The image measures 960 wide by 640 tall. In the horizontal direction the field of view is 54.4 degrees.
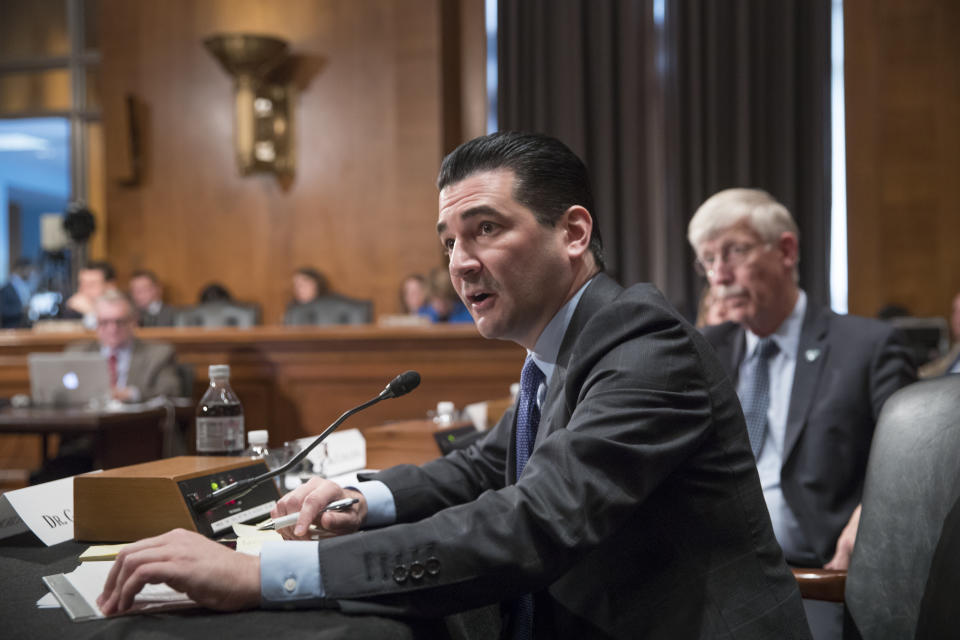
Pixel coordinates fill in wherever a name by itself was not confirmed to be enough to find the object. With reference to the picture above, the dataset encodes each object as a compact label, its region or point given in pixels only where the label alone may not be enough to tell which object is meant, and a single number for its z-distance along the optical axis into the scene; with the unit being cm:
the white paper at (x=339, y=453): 217
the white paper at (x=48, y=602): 114
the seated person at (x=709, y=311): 320
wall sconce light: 828
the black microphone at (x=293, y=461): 147
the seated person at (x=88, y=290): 767
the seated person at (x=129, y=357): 515
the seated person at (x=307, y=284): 816
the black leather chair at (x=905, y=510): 133
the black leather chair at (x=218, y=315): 754
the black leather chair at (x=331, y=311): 715
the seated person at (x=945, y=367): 337
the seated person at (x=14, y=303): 889
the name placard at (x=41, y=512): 149
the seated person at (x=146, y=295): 802
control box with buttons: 147
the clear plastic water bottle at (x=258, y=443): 200
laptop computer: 476
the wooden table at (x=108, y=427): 434
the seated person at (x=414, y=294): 765
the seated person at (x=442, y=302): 701
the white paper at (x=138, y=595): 110
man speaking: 109
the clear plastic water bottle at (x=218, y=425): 227
